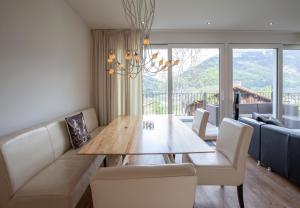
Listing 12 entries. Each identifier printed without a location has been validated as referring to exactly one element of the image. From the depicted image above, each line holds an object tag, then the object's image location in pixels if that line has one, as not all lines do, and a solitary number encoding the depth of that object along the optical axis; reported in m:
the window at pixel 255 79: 3.63
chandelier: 3.29
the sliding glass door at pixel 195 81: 3.58
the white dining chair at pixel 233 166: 1.54
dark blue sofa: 1.92
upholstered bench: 1.23
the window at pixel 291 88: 3.69
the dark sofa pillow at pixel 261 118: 2.52
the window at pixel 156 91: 3.55
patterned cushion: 2.09
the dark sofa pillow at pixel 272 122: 2.46
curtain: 3.36
